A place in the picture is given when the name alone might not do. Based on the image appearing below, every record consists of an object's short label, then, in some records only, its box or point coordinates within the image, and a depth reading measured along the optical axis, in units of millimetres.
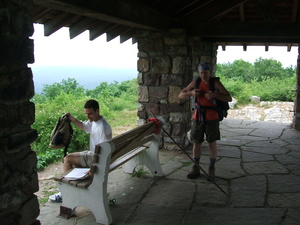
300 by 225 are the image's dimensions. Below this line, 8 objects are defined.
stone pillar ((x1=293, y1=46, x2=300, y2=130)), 7581
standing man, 3910
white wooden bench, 2967
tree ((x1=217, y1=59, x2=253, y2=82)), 19219
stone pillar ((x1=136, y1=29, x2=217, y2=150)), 5383
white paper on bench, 3170
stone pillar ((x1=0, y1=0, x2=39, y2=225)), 1995
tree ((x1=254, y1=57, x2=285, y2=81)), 19183
